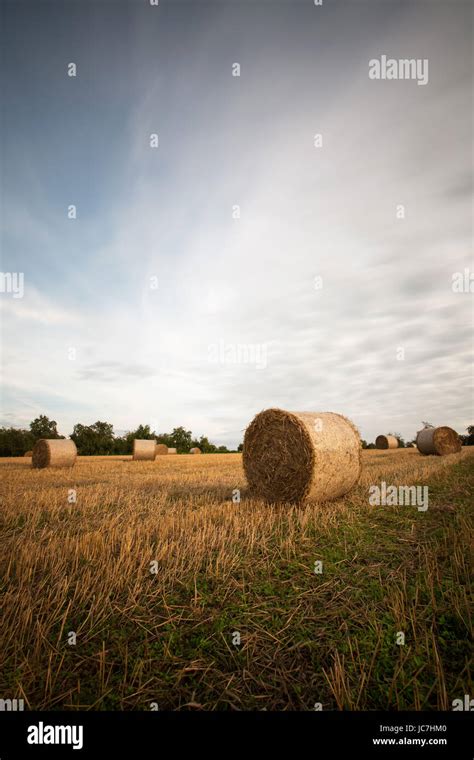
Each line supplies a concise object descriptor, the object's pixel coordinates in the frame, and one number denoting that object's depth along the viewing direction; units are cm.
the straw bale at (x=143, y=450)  2645
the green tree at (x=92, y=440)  6056
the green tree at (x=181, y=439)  6884
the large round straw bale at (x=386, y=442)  3641
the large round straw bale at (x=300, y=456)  807
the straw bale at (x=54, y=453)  1859
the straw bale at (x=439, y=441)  2344
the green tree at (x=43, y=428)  6800
